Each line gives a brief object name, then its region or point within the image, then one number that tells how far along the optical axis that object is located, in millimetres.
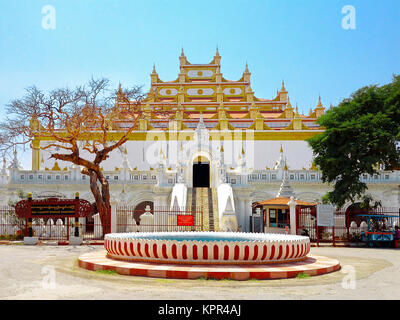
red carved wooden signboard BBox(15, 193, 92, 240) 18906
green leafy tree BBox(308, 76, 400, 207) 19703
